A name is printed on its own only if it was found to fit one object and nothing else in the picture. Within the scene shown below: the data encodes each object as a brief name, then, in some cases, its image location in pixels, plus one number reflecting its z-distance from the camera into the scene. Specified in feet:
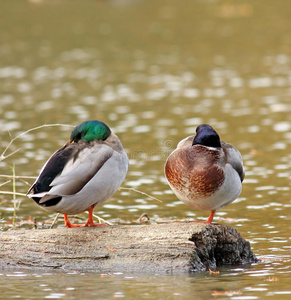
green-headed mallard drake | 42.22
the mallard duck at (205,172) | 43.65
